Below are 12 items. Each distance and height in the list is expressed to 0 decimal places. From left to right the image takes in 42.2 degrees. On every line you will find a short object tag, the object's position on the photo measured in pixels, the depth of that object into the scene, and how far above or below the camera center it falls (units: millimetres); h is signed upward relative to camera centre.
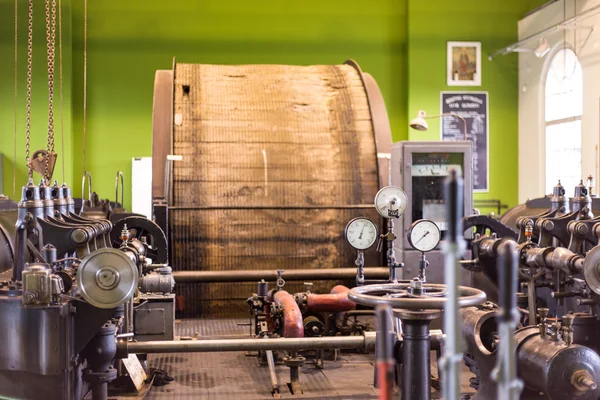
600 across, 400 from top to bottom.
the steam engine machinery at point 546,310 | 3605 -609
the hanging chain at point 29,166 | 4127 +193
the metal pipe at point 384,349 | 1264 -247
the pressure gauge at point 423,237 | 4652 -221
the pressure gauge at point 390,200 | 5105 +1
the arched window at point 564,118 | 10696 +1155
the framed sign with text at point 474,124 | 12055 +1182
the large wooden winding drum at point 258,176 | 6582 +209
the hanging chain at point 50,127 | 5082 +497
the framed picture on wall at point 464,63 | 12141 +2142
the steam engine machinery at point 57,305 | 3518 -478
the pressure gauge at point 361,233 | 5191 -220
